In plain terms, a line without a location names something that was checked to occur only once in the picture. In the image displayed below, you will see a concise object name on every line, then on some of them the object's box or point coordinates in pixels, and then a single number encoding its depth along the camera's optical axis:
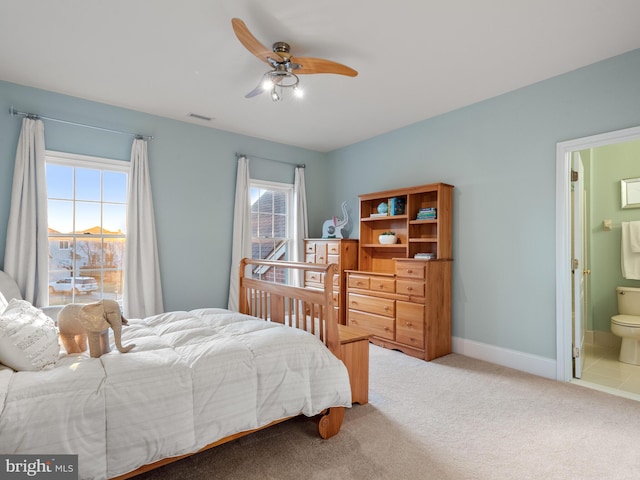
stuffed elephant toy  1.77
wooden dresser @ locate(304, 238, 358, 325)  4.63
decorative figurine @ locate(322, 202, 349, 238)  4.93
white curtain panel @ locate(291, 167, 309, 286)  5.25
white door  3.07
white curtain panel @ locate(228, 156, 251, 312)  4.48
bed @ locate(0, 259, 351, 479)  1.37
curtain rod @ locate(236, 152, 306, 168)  4.66
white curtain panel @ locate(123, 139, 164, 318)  3.75
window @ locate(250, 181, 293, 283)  4.97
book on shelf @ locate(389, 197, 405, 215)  4.20
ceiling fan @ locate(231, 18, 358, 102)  2.32
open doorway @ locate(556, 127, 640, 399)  3.01
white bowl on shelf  4.31
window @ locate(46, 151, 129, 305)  3.54
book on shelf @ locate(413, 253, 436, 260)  3.73
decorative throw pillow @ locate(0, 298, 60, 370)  1.54
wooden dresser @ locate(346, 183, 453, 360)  3.60
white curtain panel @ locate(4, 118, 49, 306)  3.18
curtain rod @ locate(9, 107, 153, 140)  3.23
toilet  3.37
